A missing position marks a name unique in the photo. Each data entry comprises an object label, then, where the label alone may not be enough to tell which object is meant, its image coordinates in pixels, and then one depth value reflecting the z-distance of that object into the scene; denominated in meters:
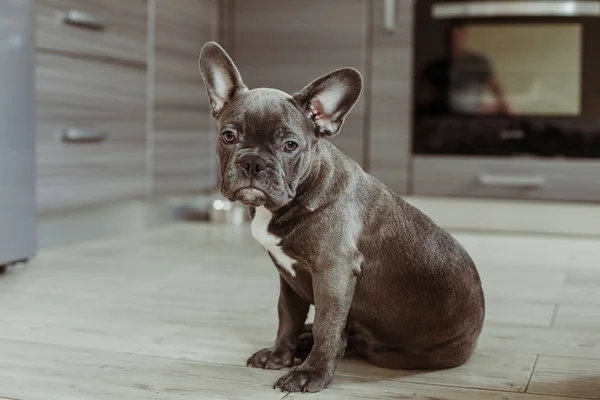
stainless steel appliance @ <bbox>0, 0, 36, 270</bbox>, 2.42
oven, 3.40
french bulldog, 1.45
